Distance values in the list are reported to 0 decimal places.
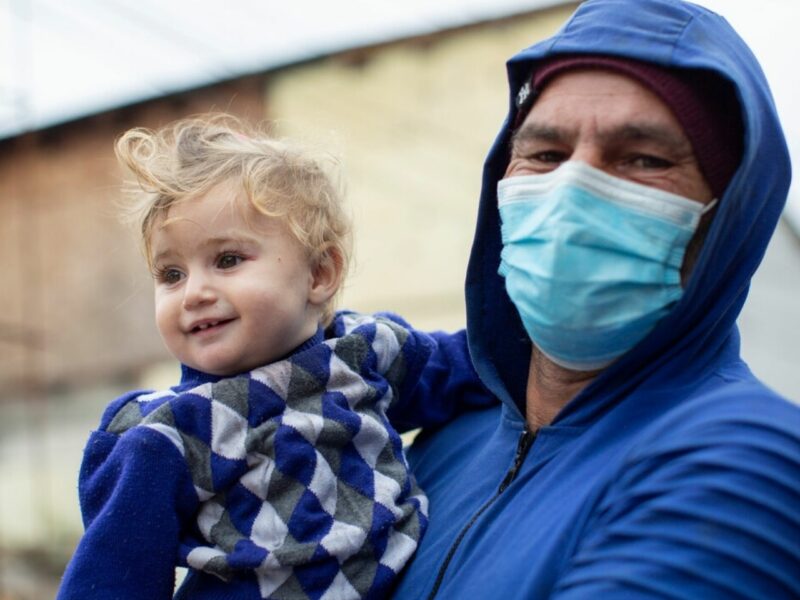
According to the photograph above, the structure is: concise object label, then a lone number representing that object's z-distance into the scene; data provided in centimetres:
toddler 87
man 75
